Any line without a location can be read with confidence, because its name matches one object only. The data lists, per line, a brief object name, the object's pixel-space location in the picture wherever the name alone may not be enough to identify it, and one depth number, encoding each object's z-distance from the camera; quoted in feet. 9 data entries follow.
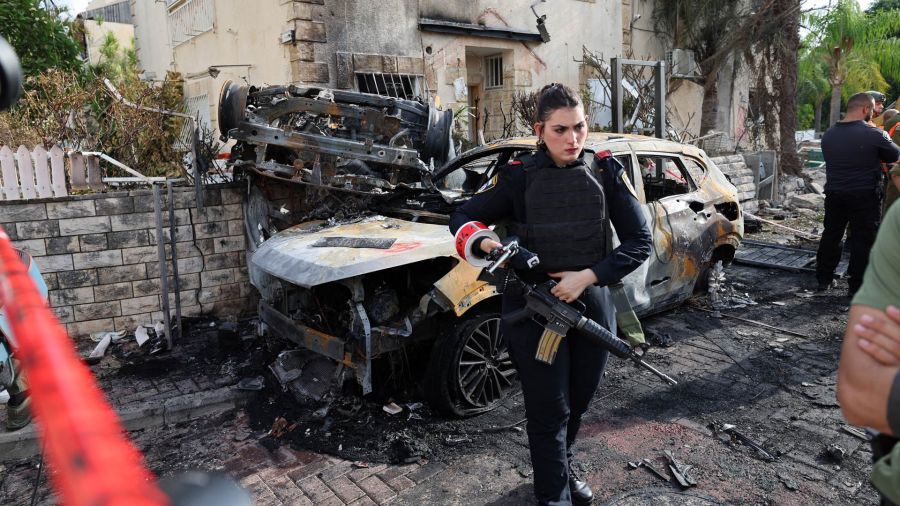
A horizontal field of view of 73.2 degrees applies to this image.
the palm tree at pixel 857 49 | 89.71
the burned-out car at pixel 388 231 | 12.07
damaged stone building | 31.01
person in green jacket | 4.39
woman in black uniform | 8.41
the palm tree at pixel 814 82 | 105.91
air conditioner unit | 47.03
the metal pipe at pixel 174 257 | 17.70
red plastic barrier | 2.08
